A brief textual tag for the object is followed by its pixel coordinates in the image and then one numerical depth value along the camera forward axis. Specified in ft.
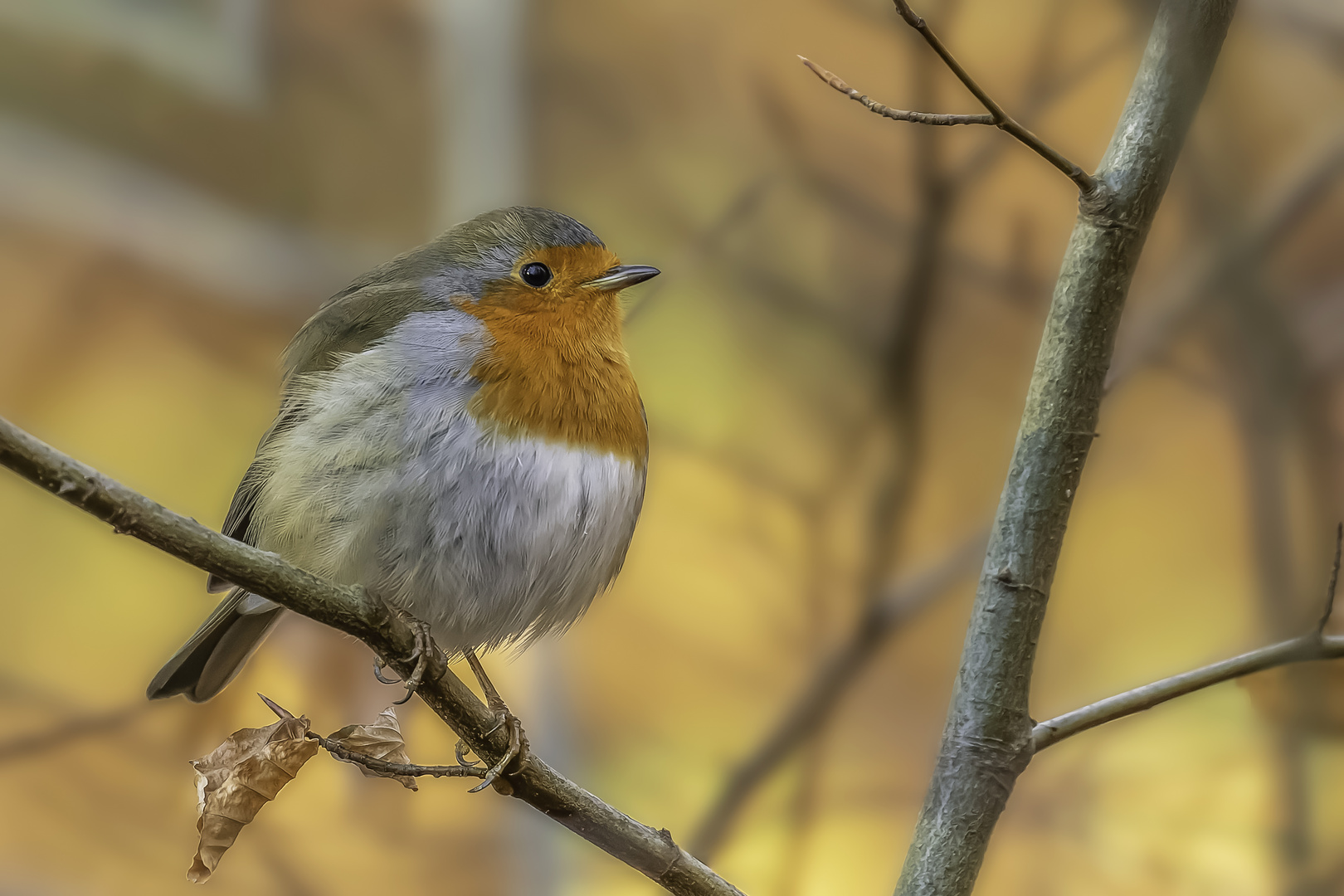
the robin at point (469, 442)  13.74
